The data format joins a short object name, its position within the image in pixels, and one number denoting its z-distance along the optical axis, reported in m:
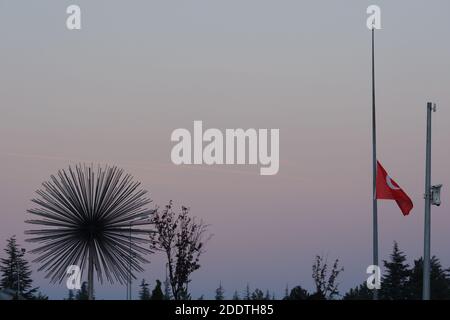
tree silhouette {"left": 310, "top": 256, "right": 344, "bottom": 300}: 73.38
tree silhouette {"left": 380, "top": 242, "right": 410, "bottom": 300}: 87.56
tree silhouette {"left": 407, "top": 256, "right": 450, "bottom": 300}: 83.25
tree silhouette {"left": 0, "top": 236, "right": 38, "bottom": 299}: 91.81
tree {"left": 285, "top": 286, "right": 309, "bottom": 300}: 57.89
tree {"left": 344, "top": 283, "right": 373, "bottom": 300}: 100.40
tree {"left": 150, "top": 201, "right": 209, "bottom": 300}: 58.31
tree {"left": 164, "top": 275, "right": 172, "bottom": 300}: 60.96
